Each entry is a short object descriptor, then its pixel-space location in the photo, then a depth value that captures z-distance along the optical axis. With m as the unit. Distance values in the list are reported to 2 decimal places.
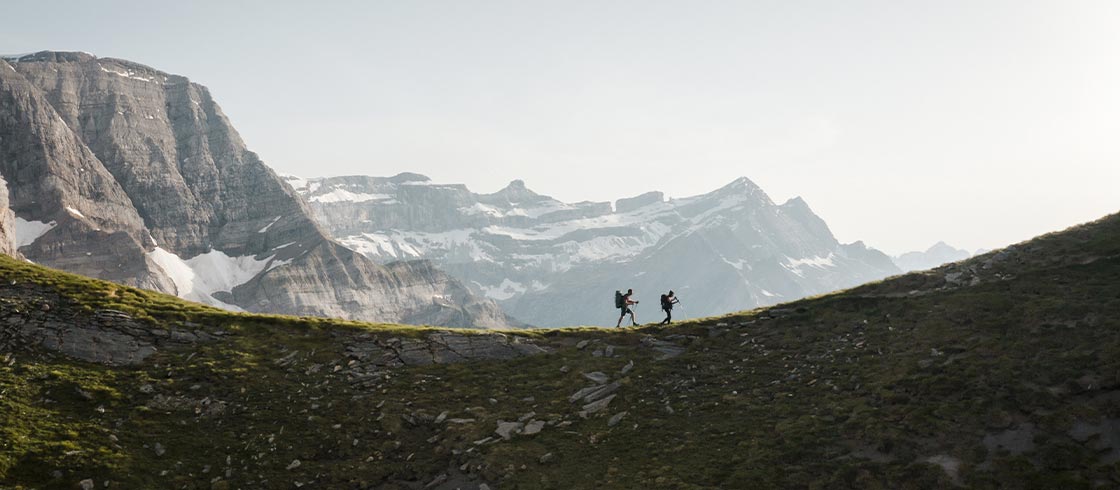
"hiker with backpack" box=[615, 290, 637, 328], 46.34
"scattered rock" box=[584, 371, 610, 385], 33.44
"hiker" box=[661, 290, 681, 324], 43.35
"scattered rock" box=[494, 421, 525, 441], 28.27
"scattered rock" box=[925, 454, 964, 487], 20.56
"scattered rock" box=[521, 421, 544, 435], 28.41
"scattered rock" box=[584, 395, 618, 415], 30.14
